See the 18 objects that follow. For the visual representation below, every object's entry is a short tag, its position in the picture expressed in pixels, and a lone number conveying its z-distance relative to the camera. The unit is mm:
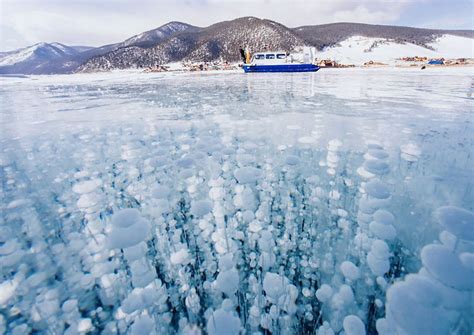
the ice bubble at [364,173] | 3133
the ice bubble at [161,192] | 2898
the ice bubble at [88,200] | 2807
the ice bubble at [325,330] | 1419
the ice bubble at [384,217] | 2230
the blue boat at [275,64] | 29141
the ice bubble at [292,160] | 3611
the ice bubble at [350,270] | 1746
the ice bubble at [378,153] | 3709
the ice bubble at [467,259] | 1661
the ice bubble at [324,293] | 1619
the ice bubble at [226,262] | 1891
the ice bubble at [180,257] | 1974
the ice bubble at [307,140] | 4430
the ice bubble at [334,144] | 4120
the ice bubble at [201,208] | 2513
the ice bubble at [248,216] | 2432
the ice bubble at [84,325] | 1516
